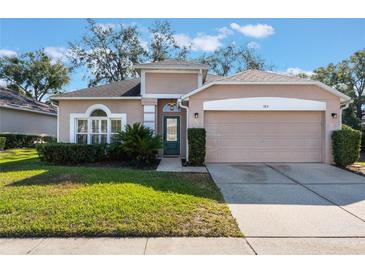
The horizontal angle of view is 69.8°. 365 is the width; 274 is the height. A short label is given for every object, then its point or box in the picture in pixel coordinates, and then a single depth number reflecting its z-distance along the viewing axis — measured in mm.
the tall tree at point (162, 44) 29109
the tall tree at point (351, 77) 23781
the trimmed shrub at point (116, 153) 12141
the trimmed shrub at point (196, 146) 11039
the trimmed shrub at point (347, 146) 10992
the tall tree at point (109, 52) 28641
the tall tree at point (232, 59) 30766
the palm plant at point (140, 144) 11372
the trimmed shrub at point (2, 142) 16844
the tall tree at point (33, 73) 32906
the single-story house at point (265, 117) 11594
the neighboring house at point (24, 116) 19438
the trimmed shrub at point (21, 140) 18800
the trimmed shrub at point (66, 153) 11555
